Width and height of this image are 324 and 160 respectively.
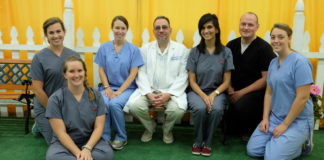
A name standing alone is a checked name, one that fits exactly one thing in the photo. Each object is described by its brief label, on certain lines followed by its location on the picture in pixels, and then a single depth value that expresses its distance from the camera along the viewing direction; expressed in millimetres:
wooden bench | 3004
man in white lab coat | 2775
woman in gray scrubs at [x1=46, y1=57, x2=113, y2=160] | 2119
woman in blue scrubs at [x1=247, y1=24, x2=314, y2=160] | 2318
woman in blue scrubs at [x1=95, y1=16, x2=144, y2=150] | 2836
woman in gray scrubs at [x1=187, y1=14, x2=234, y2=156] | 2621
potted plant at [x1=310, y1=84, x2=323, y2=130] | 2664
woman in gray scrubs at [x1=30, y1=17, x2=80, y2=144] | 2518
